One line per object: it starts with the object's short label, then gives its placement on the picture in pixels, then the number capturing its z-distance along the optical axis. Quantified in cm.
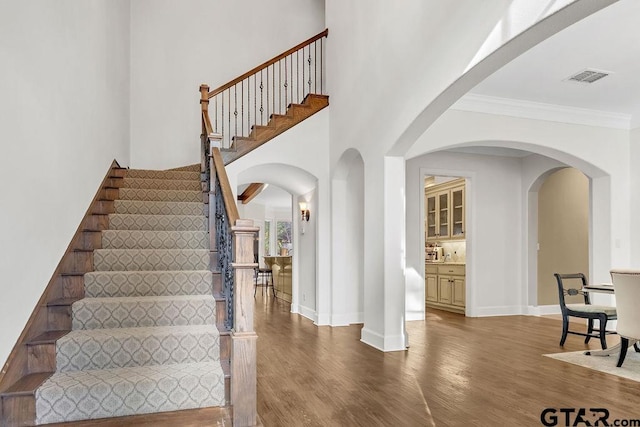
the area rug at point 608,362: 393
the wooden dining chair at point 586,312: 464
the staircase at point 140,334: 254
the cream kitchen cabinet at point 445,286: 766
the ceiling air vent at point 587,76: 457
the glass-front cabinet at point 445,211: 829
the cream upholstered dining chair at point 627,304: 380
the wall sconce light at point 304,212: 736
